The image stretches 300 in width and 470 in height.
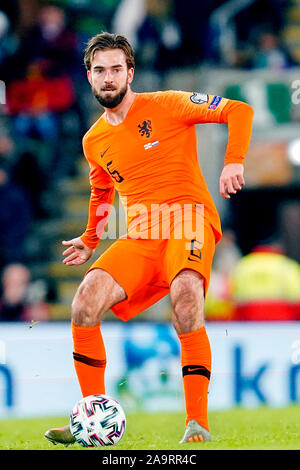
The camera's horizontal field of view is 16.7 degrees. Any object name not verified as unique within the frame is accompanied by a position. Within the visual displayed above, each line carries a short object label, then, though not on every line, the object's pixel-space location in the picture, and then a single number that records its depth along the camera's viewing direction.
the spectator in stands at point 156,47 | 12.34
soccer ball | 5.44
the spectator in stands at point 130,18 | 12.58
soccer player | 5.44
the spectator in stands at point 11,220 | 10.01
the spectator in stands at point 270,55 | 12.62
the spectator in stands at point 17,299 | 9.58
